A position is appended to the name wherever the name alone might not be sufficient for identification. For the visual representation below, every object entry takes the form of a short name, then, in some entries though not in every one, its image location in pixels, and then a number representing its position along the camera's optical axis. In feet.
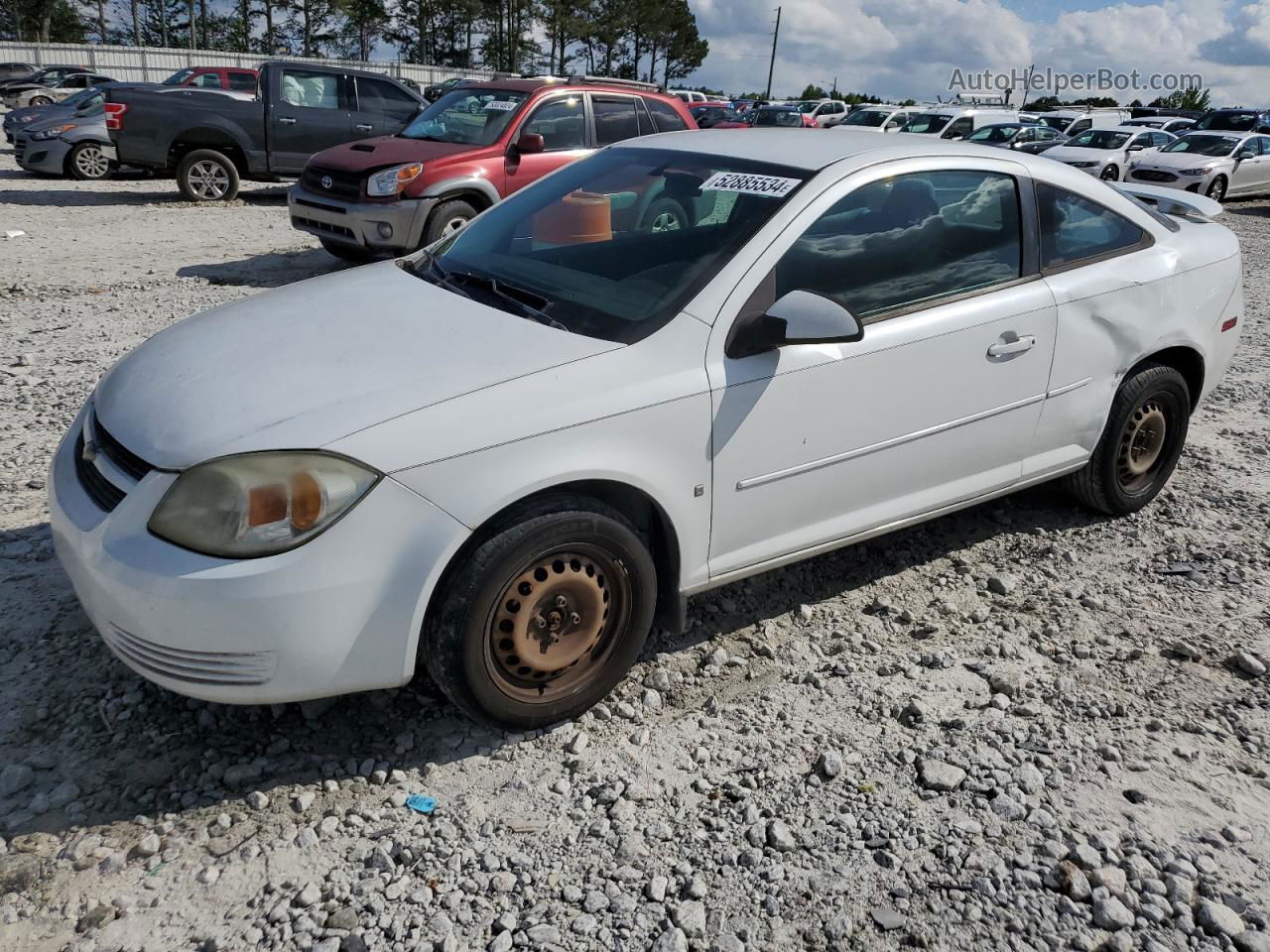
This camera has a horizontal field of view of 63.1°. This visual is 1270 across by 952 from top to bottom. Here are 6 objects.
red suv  29.09
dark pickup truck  43.27
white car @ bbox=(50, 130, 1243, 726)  8.40
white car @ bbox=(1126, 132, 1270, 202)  62.64
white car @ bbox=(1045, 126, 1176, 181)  64.44
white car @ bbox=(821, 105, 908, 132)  87.97
